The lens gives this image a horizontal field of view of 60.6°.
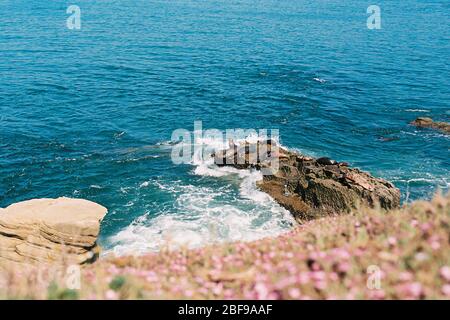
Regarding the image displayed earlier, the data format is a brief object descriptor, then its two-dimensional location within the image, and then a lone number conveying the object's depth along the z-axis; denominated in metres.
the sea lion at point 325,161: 32.56
